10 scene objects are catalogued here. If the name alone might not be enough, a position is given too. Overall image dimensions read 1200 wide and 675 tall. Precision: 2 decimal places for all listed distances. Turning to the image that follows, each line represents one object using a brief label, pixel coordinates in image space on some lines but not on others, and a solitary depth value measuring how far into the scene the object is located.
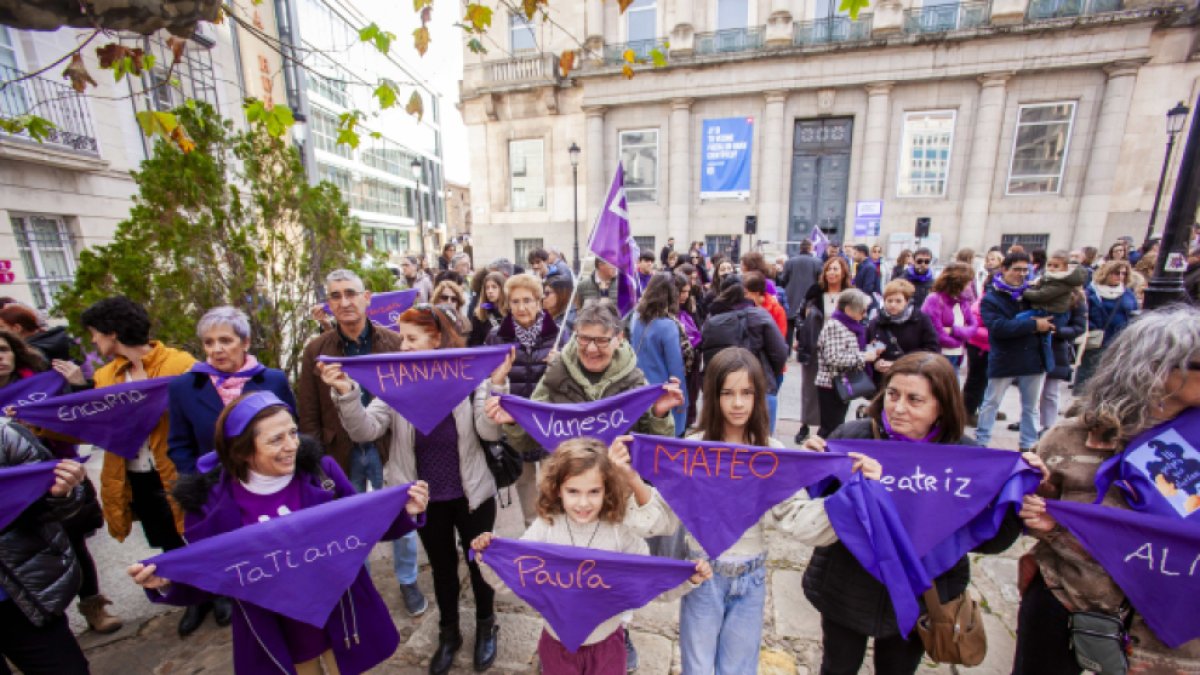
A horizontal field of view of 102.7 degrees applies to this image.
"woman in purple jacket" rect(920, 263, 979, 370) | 5.46
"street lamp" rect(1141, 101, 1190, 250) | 10.90
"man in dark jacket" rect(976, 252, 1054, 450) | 4.96
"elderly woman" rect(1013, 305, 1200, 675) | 1.82
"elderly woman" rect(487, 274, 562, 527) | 3.63
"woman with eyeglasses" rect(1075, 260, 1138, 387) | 6.04
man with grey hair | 3.21
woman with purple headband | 2.08
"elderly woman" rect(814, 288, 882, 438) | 4.73
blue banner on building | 19.34
